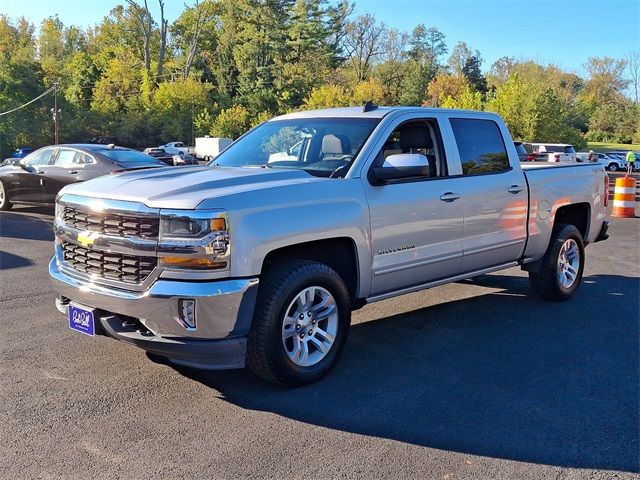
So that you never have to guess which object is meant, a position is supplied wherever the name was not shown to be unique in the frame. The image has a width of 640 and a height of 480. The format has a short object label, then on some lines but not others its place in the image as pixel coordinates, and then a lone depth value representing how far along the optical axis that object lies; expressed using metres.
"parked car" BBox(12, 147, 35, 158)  38.16
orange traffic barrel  15.07
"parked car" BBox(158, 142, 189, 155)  47.98
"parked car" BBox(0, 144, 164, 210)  11.94
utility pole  52.06
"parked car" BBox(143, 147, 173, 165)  39.65
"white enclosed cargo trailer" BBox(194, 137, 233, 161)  50.83
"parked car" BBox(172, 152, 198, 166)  32.38
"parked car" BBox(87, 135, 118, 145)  61.21
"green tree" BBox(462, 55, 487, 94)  87.25
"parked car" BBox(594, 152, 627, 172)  48.31
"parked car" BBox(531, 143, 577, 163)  34.81
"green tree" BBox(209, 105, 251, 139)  65.75
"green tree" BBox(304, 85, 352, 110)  61.31
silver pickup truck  3.82
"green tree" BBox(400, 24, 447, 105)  77.82
